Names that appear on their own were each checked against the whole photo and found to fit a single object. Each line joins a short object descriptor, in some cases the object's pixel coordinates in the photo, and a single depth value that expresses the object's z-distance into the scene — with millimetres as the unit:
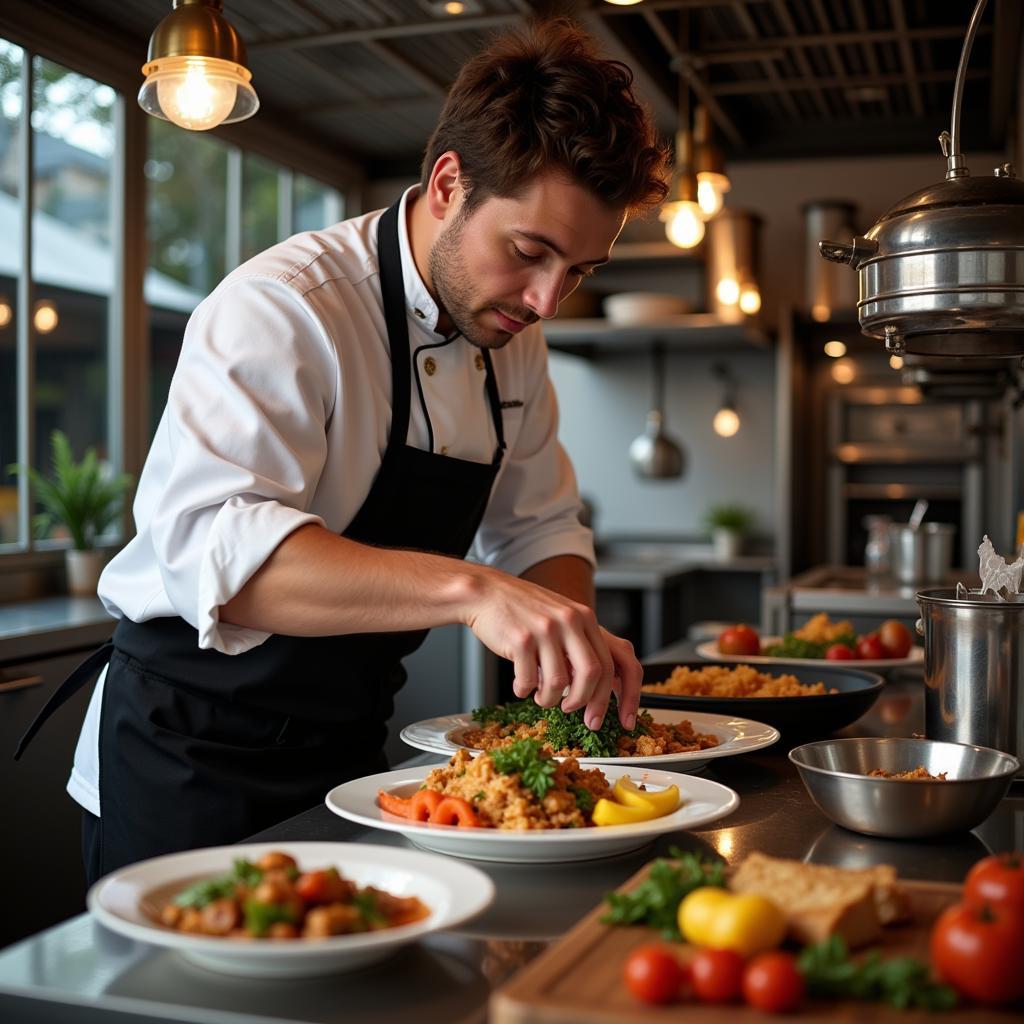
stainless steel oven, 5594
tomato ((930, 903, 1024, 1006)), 782
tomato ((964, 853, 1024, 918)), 845
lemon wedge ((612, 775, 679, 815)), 1197
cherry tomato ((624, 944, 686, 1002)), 777
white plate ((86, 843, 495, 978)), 826
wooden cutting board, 761
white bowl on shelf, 5316
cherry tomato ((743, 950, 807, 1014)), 764
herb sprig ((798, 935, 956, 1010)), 780
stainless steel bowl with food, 1206
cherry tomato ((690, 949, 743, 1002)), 787
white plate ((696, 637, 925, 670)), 2170
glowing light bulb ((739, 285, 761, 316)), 4918
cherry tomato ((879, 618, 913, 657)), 2428
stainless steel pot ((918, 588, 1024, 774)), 1441
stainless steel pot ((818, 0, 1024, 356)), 1297
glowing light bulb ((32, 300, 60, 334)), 3879
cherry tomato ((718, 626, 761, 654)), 2387
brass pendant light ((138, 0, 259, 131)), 1944
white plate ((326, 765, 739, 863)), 1095
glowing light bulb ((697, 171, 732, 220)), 3647
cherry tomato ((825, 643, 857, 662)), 2348
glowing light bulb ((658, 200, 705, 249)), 3484
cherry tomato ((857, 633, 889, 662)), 2400
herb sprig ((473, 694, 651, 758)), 1417
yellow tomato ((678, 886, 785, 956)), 832
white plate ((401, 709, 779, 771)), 1373
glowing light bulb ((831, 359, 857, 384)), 5785
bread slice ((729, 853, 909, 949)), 868
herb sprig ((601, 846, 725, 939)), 910
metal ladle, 6012
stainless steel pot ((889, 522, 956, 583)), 4020
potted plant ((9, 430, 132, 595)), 3812
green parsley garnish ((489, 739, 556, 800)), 1169
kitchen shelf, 5258
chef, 1312
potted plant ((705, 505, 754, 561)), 5914
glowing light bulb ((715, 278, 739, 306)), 4606
